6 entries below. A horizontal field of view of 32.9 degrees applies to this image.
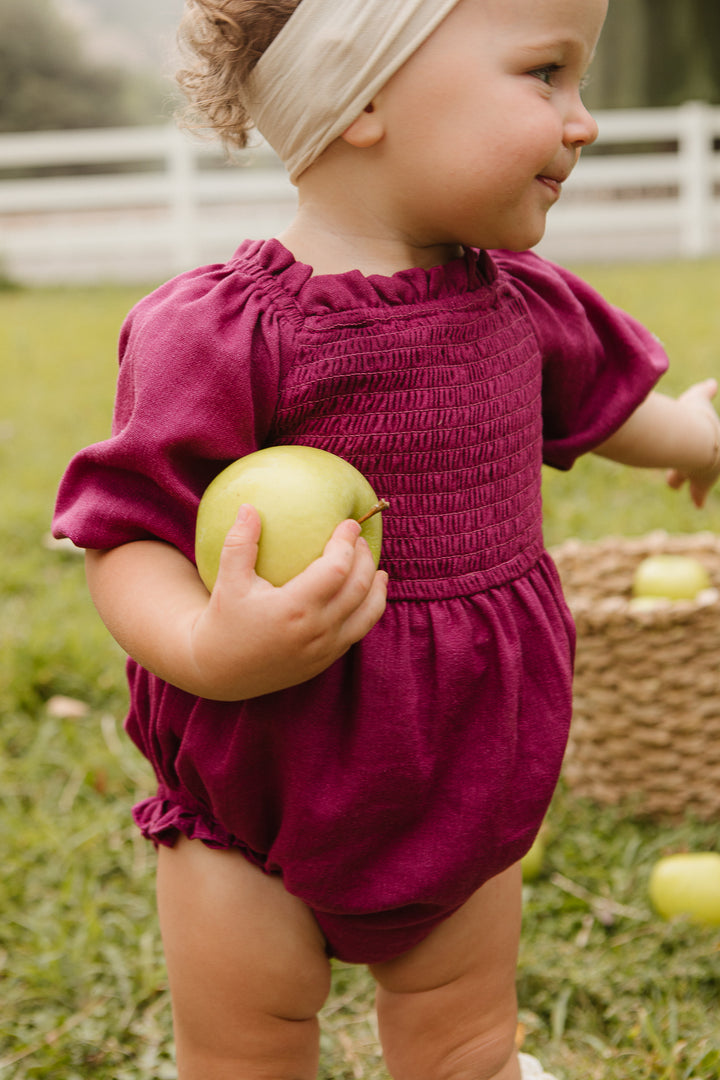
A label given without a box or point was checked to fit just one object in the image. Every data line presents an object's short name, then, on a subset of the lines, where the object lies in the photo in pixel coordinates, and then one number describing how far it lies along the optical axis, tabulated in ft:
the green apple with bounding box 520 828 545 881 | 7.55
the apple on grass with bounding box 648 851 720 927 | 7.05
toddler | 4.28
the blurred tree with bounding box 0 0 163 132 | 83.15
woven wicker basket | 7.95
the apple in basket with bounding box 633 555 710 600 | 8.32
